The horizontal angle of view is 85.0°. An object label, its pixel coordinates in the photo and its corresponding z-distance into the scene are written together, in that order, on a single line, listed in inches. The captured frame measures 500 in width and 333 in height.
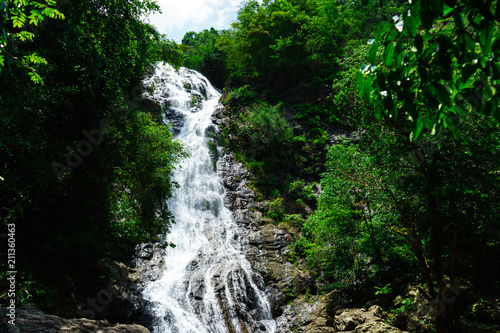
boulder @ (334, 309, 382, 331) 308.3
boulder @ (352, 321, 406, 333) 264.7
